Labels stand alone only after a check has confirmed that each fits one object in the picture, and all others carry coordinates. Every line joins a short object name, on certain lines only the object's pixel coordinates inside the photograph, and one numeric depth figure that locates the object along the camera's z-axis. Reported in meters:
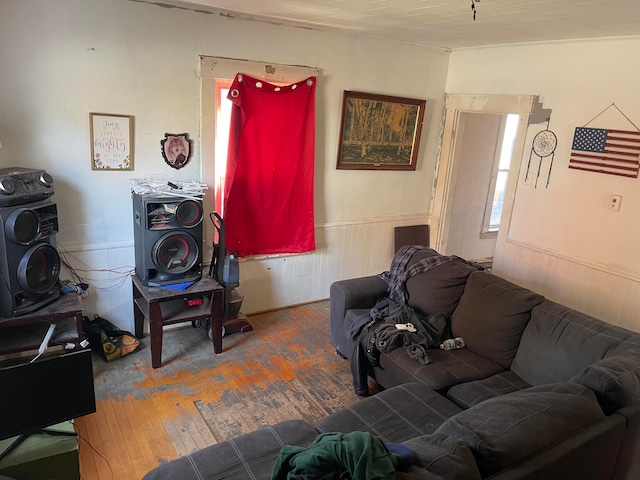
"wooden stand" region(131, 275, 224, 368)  3.15
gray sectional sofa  1.56
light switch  3.41
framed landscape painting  4.23
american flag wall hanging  3.31
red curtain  3.66
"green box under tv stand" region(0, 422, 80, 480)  1.91
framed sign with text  3.18
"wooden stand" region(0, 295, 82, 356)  2.67
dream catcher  3.82
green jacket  1.26
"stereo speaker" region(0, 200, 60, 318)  2.57
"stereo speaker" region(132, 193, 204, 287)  3.17
